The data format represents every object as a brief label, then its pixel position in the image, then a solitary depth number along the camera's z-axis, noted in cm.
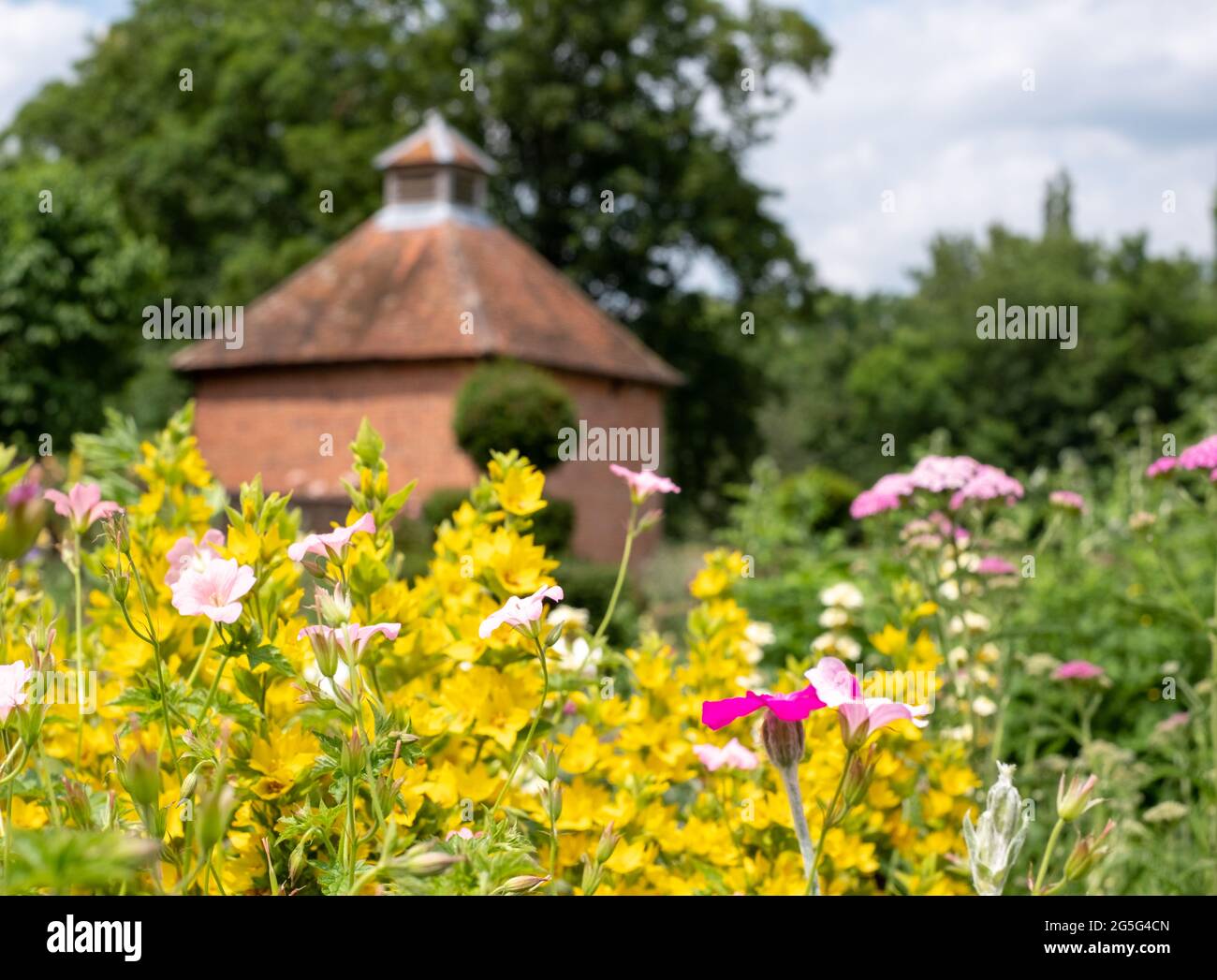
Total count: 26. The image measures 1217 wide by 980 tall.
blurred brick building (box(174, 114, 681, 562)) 2183
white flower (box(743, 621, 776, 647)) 365
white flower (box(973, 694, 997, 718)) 335
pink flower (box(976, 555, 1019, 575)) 360
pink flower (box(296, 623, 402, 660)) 127
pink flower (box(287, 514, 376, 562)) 145
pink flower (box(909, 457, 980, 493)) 306
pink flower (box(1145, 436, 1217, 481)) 276
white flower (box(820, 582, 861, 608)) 422
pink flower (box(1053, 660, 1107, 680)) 355
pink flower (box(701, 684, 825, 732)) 126
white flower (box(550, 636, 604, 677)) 232
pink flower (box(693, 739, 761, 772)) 200
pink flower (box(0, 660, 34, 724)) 129
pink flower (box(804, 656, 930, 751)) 123
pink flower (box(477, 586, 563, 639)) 136
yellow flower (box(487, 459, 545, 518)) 195
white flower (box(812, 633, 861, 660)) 406
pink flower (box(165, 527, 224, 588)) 168
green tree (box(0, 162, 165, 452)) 2238
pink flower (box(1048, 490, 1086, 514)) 367
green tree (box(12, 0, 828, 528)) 2741
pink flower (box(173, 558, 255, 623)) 136
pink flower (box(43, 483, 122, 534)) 182
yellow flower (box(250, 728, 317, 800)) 156
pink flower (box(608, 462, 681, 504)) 203
